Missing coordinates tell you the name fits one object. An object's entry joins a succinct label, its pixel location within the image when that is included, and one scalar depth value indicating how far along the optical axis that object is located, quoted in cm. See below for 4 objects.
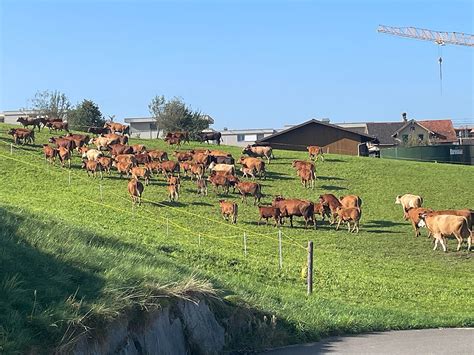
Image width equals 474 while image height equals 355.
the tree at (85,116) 8794
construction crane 12745
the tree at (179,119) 9038
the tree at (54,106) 9250
